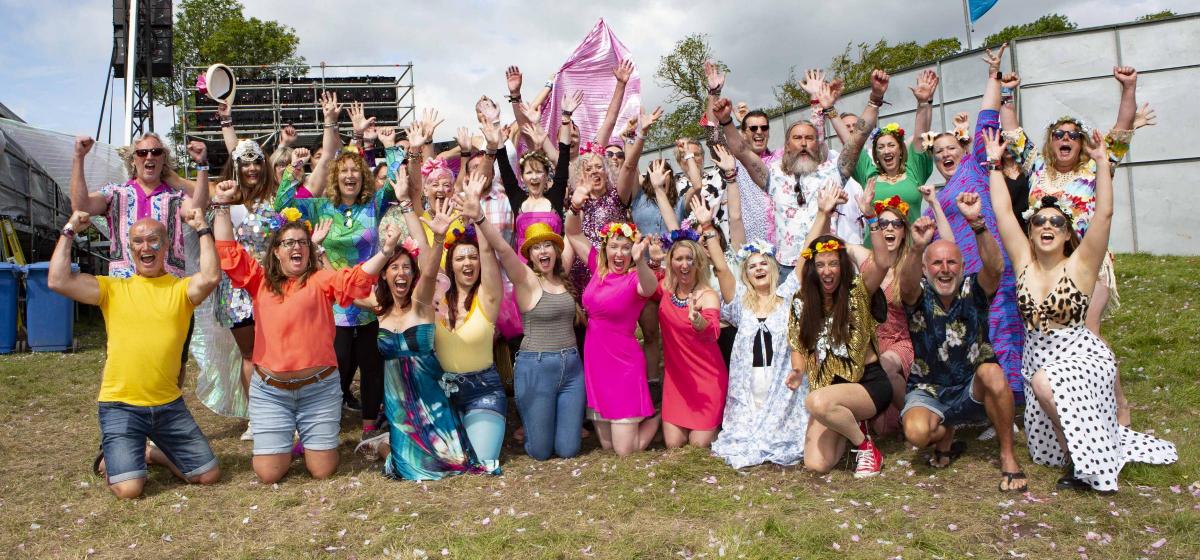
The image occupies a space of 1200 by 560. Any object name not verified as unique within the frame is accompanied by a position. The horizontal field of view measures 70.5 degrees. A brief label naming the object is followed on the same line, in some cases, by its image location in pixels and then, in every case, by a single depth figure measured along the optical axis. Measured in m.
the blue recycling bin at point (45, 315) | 10.49
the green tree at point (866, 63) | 34.62
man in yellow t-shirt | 5.01
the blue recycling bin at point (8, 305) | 10.39
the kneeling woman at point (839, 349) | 5.10
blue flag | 16.55
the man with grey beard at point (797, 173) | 6.27
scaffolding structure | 23.52
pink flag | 9.10
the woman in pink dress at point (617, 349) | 5.86
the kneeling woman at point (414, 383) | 5.42
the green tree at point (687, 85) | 34.28
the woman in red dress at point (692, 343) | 5.80
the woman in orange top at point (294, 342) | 5.22
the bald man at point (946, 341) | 4.96
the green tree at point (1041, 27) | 43.78
